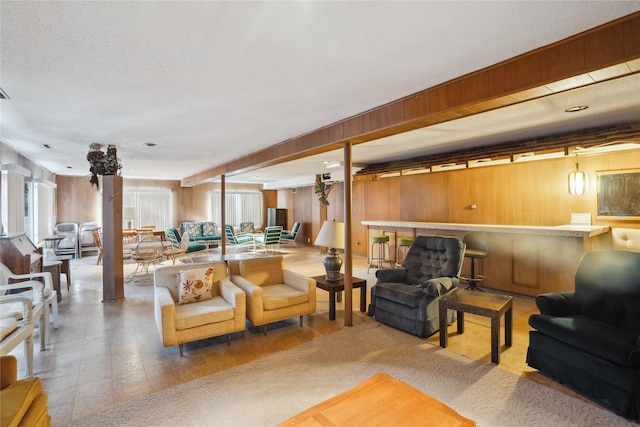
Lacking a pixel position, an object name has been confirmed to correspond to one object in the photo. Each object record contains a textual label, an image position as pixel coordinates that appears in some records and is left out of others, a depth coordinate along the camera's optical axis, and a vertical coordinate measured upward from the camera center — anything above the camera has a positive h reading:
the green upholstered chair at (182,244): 7.15 -0.76
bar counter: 4.14 -0.67
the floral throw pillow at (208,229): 10.07 -0.53
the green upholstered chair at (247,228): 11.13 -0.56
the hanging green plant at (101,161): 4.85 +0.86
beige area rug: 2.10 -1.42
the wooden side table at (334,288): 3.92 -0.99
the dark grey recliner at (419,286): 3.36 -0.92
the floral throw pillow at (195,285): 3.37 -0.81
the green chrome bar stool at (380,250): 6.37 -0.94
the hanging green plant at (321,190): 9.06 +0.65
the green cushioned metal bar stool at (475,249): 4.82 -0.65
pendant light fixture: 4.28 +0.35
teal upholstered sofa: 9.48 -0.59
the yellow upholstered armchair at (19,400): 1.43 -0.92
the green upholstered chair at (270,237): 9.20 -0.78
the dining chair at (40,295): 2.99 -0.86
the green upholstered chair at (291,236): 10.43 -0.83
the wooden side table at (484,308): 2.82 -0.96
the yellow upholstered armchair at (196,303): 2.93 -0.98
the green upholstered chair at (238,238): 9.12 -0.81
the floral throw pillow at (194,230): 9.79 -0.54
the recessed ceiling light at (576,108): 3.30 +1.11
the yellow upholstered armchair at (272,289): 3.41 -0.97
